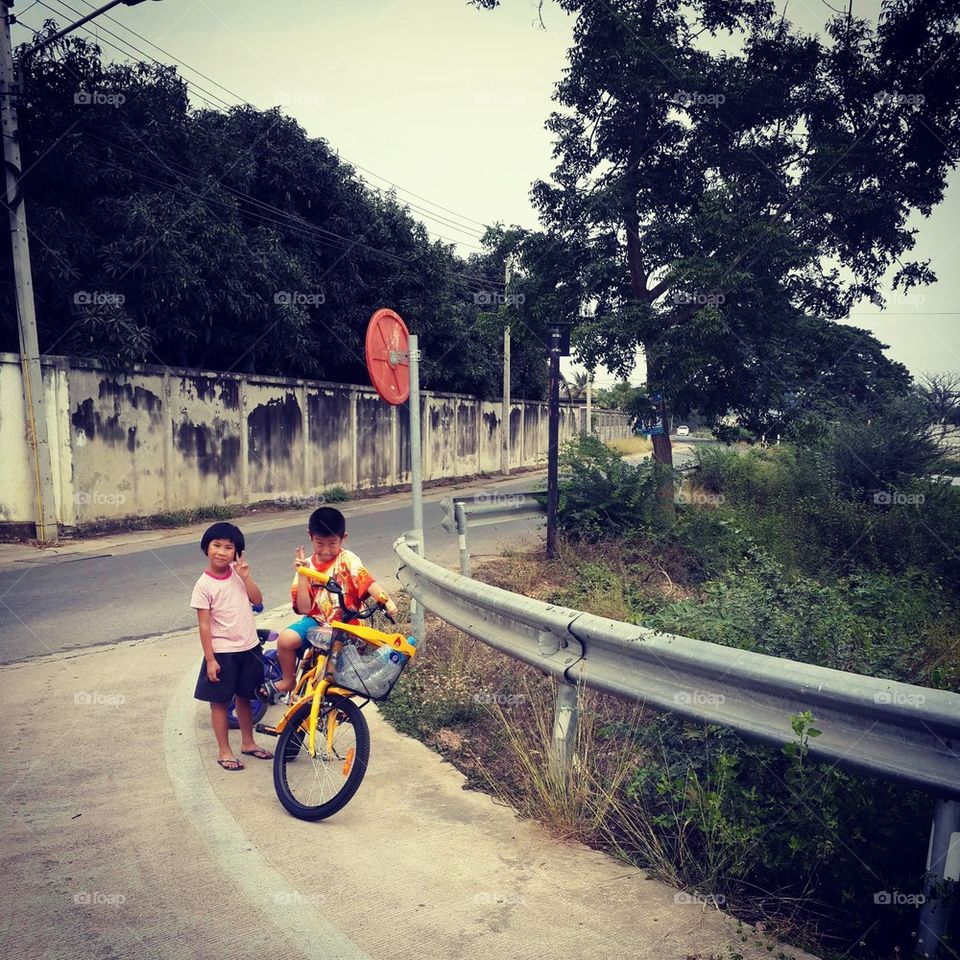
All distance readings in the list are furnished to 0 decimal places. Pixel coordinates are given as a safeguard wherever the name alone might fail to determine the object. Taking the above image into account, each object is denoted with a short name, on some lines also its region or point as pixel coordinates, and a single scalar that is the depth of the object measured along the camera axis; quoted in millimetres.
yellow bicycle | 3430
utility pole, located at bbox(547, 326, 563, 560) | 8203
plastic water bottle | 3418
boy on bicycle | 3896
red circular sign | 5180
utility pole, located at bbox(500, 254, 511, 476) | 26469
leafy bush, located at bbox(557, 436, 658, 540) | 9852
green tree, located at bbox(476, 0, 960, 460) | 9875
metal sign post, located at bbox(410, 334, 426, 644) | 5395
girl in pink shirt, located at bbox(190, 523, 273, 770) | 3994
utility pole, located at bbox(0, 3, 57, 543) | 10992
